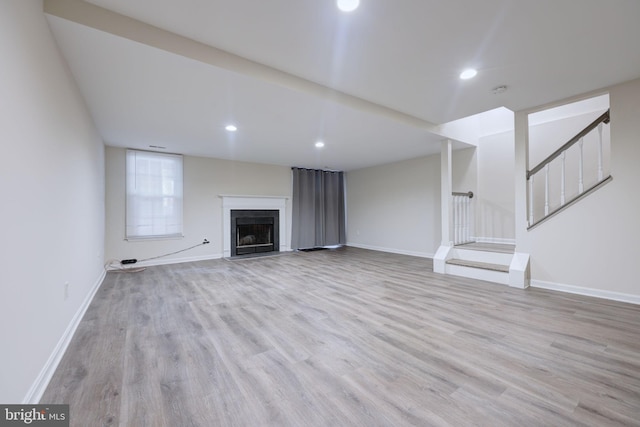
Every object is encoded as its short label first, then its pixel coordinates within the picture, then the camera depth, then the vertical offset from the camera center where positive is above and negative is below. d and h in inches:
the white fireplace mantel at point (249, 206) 243.1 +8.6
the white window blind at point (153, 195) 197.5 +16.3
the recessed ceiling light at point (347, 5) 68.5 +56.6
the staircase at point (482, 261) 151.5 -30.6
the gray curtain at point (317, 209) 287.3 +6.9
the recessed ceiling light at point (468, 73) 102.7 +57.4
